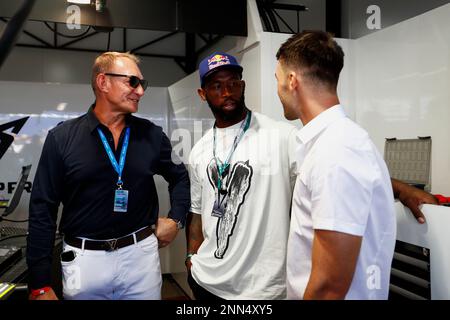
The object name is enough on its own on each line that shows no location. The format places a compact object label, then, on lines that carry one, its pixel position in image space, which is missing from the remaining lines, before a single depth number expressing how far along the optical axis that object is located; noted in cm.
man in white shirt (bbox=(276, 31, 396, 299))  92
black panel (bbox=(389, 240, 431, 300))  142
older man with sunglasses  155
